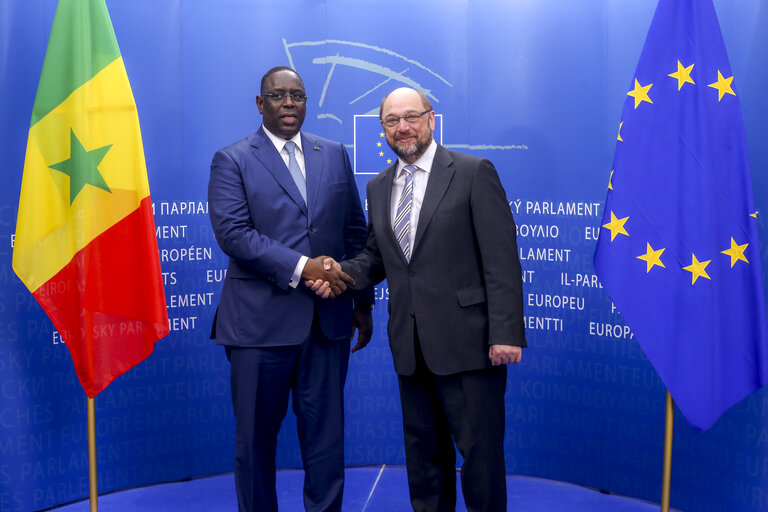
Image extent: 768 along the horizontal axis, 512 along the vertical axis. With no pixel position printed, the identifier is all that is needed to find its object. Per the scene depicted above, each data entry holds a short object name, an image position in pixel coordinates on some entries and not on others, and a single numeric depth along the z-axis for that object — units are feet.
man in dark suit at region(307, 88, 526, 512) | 8.70
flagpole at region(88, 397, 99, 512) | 10.73
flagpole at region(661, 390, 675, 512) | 9.89
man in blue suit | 9.55
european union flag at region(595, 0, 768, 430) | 9.28
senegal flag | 10.19
